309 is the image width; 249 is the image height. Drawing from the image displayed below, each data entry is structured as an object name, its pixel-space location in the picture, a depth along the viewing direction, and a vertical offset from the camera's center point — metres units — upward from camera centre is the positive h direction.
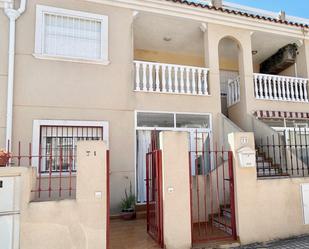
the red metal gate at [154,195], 7.36 -1.08
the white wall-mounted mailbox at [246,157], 7.84 +0.00
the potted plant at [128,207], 9.93 -1.77
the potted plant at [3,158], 6.50 +0.07
